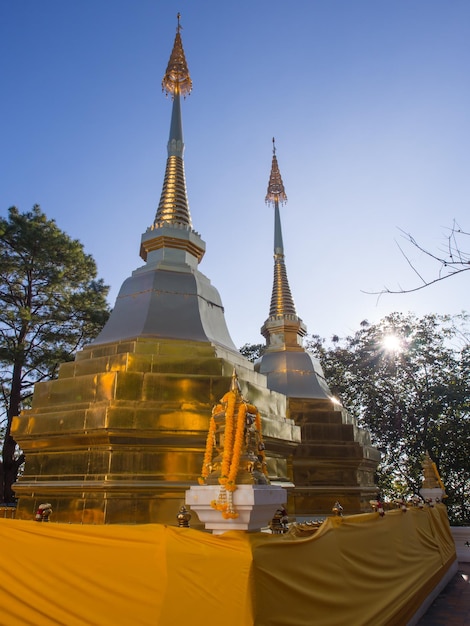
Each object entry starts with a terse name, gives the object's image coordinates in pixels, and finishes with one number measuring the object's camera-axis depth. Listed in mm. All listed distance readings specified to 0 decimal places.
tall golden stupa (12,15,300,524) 8836
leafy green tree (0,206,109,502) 21516
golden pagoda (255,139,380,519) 14516
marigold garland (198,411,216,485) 6031
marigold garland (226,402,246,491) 5217
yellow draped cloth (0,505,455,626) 4027
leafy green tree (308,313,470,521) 24484
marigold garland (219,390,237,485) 5406
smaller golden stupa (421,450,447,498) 16219
